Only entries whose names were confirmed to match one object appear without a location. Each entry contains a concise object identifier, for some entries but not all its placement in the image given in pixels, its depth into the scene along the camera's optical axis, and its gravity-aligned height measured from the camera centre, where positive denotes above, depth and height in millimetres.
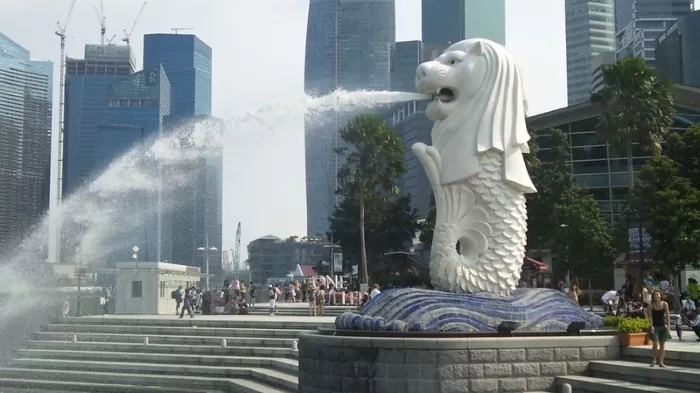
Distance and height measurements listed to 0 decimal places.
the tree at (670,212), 28141 +1775
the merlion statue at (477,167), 16594 +2017
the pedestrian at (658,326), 12203 -925
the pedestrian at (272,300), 31375 -1211
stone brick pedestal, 12578 -1496
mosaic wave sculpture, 14195 -822
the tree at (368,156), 46125 +6175
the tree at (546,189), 44438 +4061
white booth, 31844 -698
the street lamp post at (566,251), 38562 +662
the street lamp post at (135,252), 34284 +746
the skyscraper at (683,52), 119125 +31778
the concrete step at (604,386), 11305 -1744
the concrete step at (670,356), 12328 -1428
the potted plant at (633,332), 14008 -1138
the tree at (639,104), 36656 +7094
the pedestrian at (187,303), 28062 -1141
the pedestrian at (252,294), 37594 -1175
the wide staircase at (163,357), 19344 -2253
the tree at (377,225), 56938 +2894
